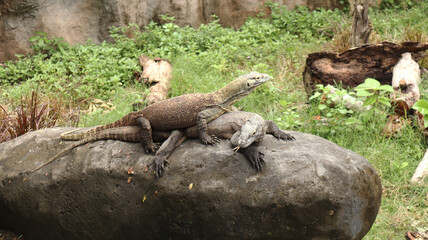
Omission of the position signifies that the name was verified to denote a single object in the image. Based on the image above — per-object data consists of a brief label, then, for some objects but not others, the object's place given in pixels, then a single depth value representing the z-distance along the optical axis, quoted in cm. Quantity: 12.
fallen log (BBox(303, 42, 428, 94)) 721
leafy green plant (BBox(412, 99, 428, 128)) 532
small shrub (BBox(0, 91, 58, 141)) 599
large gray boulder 337
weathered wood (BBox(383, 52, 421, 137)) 608
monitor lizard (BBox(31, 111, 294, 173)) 351
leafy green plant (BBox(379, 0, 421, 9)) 1209
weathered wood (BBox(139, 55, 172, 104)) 777
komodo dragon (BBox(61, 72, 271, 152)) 393
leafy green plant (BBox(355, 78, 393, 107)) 557
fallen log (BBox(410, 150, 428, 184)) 523
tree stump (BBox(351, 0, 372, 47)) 796
